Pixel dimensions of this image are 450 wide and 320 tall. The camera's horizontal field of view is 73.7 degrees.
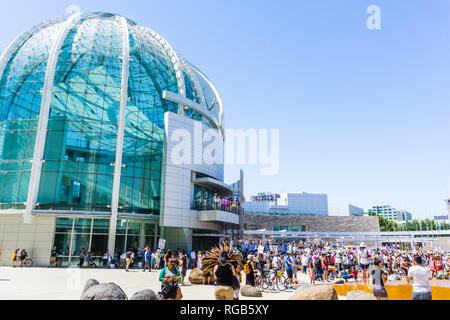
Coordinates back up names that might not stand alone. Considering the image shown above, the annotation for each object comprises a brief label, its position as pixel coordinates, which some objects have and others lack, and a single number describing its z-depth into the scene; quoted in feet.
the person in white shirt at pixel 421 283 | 22.21
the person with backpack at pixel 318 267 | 61.52
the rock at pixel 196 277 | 53.42
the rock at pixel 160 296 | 24.34
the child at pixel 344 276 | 59.26
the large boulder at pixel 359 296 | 29.17
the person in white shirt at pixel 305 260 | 68.56
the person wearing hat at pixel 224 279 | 23.99
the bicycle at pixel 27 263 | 75.61
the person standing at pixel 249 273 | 39.14
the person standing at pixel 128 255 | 78.40
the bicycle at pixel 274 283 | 49.94
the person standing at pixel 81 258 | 76.51
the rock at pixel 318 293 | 27.84
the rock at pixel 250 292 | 40.52
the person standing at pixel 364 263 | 59.82
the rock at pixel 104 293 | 27.98
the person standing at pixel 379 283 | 27.25
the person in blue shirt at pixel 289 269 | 49.62
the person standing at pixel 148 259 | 73.08
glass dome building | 82.89
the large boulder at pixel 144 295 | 26.96
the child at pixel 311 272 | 53.94
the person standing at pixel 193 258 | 79.61
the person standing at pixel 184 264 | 55.26
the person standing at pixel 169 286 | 23.59
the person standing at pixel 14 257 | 74.97
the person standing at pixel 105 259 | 78.85
